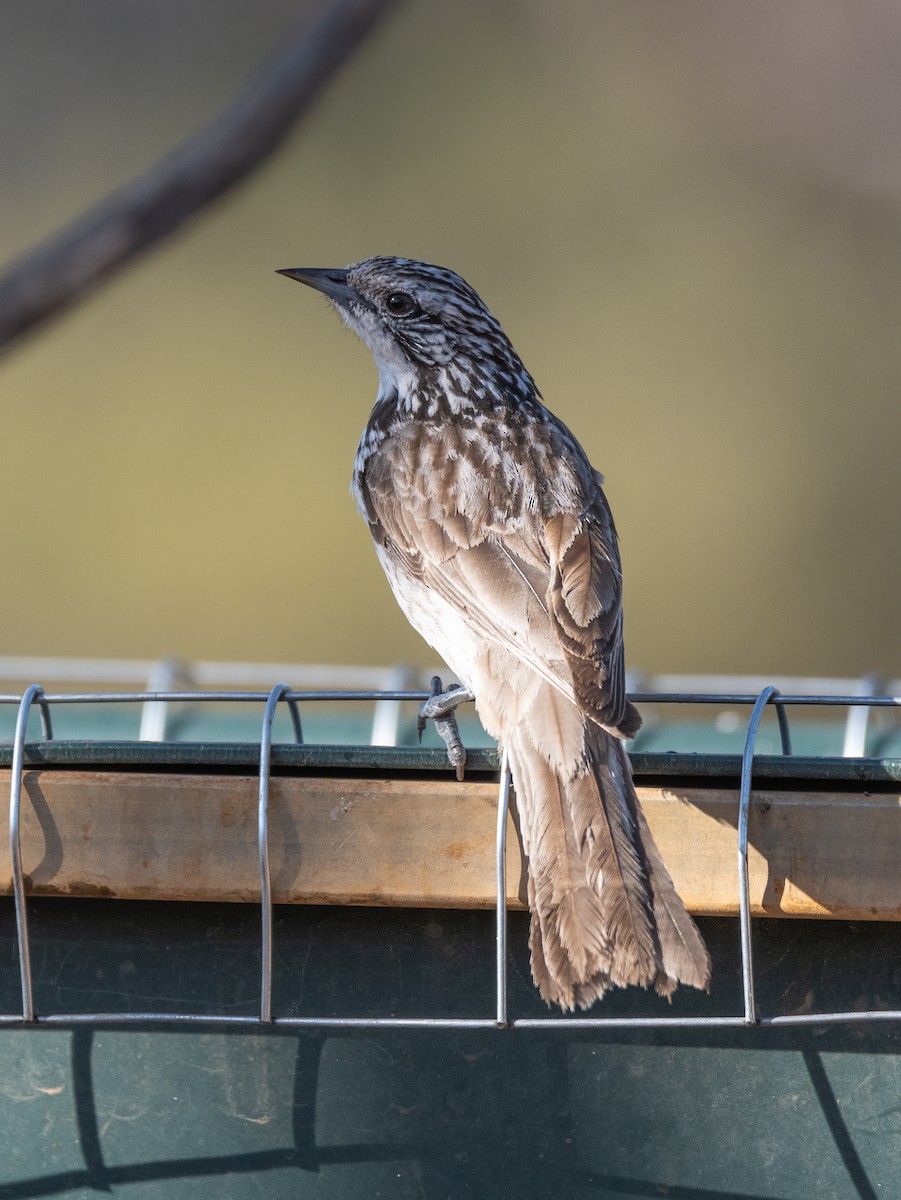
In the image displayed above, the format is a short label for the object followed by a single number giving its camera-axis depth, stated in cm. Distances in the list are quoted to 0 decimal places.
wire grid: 672
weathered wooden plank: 674
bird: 675
